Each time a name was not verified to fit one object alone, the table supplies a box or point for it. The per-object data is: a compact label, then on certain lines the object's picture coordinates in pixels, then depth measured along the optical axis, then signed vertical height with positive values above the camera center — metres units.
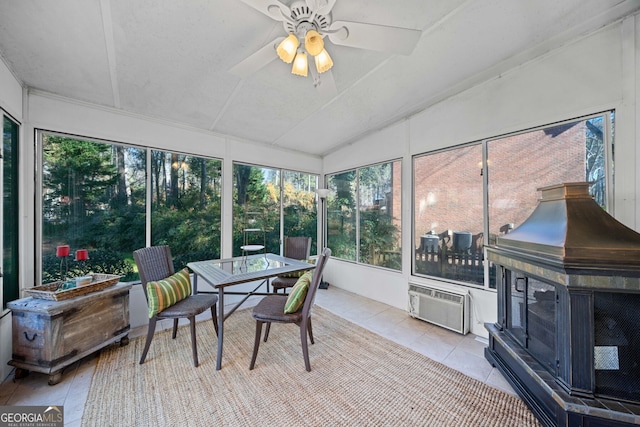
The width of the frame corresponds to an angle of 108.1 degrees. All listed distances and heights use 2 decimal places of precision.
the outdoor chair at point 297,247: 3.54 -0.51
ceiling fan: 1.38 +1.13
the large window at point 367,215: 3.68 -0.02
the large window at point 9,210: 1.99 +0.06
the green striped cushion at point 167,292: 2.07 -0.73
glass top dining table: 2.07 -0.59
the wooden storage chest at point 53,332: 1.82 -0.96
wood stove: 1.33 -0.66
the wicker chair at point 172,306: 2.09 -0.86
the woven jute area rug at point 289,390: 1.58 -1.39
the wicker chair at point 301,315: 2.04 -0.91
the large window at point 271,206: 3.85 +0.16
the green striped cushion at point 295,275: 3.15 -0.83
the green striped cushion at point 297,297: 2.09 -0.76
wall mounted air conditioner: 2.70 -1.15
